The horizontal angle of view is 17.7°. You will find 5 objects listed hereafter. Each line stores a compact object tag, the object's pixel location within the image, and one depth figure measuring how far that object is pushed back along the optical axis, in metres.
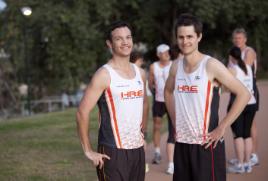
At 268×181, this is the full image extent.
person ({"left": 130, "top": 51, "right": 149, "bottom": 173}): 13.29
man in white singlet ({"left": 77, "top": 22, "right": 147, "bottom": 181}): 7.17
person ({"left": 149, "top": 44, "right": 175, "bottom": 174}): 14.19
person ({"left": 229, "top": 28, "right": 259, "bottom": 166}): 13.05
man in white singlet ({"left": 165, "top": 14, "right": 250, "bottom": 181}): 7.35
